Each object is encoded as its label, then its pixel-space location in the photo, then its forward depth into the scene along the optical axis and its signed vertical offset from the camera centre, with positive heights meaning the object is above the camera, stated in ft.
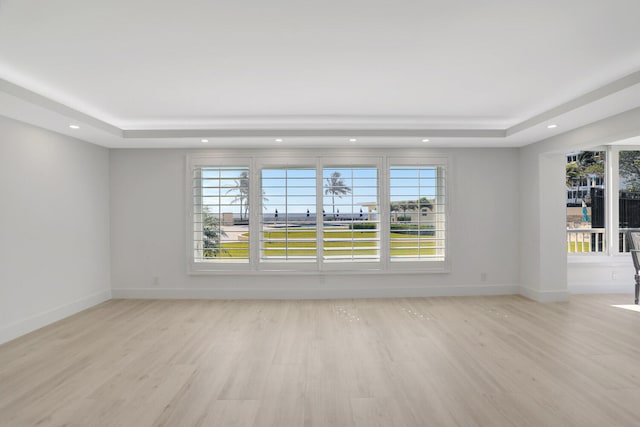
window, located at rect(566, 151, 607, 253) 17.57 +0.48
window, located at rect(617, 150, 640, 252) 17.47 +0.98
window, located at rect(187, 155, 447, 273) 16.17 -0.03
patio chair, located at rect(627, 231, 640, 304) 14.70 -1.54
